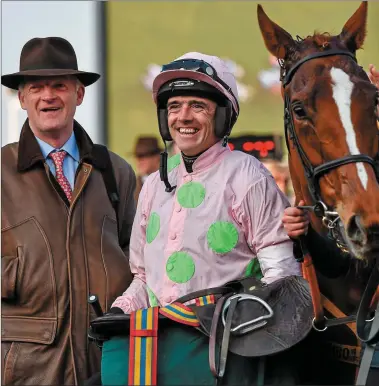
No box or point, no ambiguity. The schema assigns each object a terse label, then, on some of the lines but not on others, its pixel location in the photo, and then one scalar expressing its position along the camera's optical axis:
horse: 5.39
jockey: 6.28
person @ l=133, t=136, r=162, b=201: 14.97
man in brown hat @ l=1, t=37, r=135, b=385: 7.43
